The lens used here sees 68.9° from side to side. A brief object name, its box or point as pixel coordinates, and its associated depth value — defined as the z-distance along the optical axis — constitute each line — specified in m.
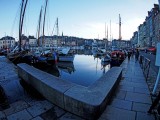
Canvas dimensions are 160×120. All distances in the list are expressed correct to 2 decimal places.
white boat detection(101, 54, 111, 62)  23.47
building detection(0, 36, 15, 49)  100.42
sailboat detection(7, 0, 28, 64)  17.16
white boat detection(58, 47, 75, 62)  24.26
